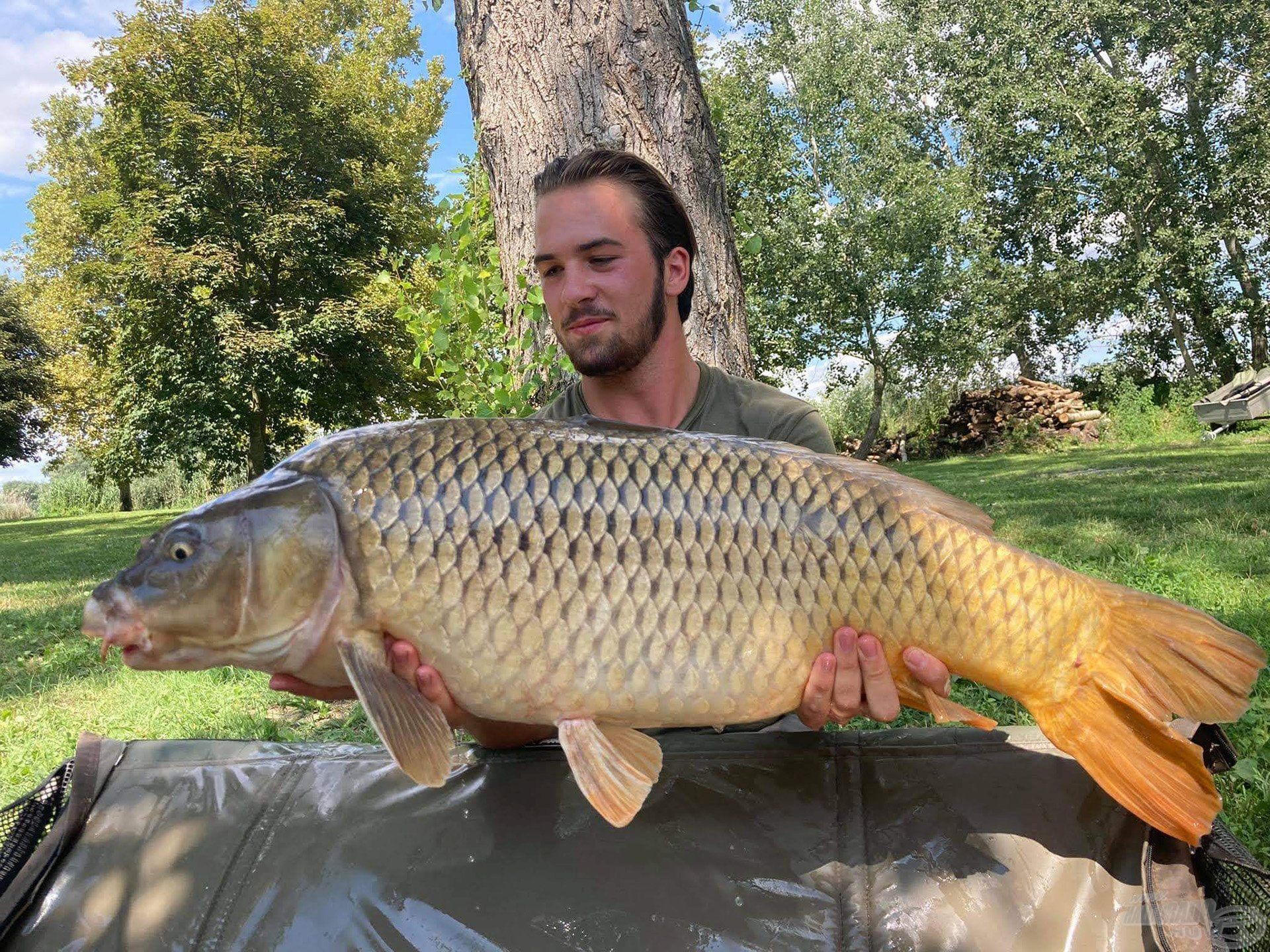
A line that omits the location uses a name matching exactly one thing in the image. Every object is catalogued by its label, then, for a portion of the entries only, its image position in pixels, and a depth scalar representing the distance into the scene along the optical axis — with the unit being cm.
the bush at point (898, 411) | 1803
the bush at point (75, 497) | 2536
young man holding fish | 201
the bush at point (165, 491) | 2356
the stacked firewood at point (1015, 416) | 1556
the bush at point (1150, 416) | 1416
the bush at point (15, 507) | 2608
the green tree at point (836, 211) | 1756
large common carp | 129
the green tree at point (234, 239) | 1366
